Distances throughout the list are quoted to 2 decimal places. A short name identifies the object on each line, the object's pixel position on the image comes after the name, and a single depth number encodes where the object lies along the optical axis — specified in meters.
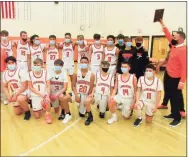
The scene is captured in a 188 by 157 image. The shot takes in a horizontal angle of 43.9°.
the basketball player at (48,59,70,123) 3.50
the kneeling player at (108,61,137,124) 3.49
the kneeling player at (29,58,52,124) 3.47
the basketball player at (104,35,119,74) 4.36
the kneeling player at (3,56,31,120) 3.44
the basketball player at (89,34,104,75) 4.71
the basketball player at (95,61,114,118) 3.60
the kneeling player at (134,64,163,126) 3.41
